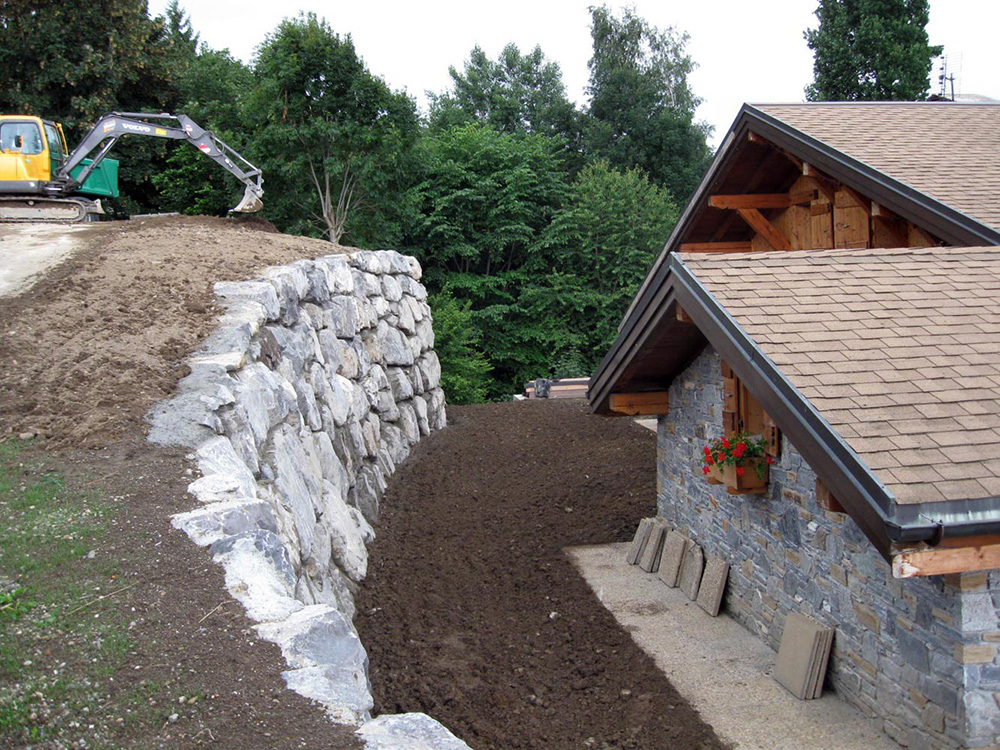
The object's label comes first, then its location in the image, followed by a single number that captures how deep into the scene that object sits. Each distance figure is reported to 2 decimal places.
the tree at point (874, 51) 26.84
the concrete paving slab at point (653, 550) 9.77
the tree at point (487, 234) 28.64
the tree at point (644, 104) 35.94
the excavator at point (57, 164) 16.27
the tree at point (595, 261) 28.86
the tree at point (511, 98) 36.69
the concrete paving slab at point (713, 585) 8.34
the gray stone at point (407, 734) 4.00
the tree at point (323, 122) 21.34
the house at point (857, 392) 4.95
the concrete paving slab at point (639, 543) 10.09
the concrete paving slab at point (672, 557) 9.26
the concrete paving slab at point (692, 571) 8.85
